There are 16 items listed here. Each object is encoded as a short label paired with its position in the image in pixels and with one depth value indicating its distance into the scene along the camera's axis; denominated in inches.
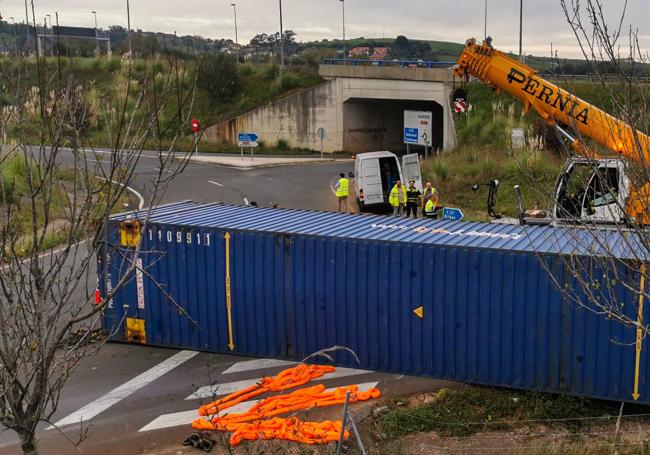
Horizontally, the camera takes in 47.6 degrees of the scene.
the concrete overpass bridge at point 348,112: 1637.6
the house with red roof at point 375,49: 4169.8
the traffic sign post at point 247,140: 1446.9
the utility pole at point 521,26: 1111.7
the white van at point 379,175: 976.3
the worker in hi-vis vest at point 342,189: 948.0
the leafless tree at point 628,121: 219.6
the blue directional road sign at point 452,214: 708.2
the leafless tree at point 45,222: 207.0
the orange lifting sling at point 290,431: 360.2
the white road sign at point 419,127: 1171.9
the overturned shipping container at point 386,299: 398.6
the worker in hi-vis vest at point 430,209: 791.7
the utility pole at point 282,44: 1989.4
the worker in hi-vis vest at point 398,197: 882.8
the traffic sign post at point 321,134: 1561.6
